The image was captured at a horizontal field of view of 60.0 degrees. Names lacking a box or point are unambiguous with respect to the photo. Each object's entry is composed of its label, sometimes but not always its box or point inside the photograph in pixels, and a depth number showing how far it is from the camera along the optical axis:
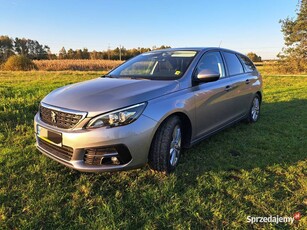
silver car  2.69
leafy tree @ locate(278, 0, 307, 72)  26.77
